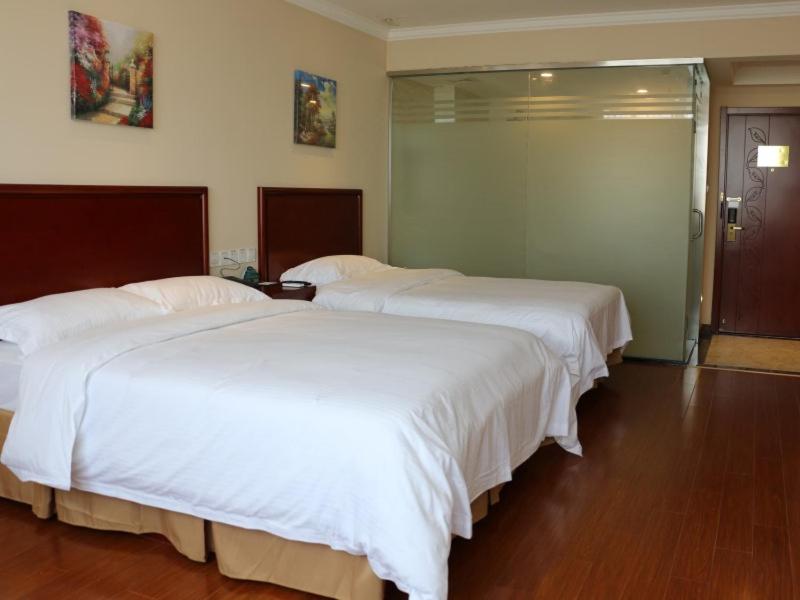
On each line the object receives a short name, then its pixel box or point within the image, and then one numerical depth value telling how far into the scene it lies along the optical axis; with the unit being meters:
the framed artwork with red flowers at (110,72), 3.50
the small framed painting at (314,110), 5.10
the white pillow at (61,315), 2.93
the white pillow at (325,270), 4.92
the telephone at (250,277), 4.56
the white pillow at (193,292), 3.62
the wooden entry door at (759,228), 6.55
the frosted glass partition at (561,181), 5.55
